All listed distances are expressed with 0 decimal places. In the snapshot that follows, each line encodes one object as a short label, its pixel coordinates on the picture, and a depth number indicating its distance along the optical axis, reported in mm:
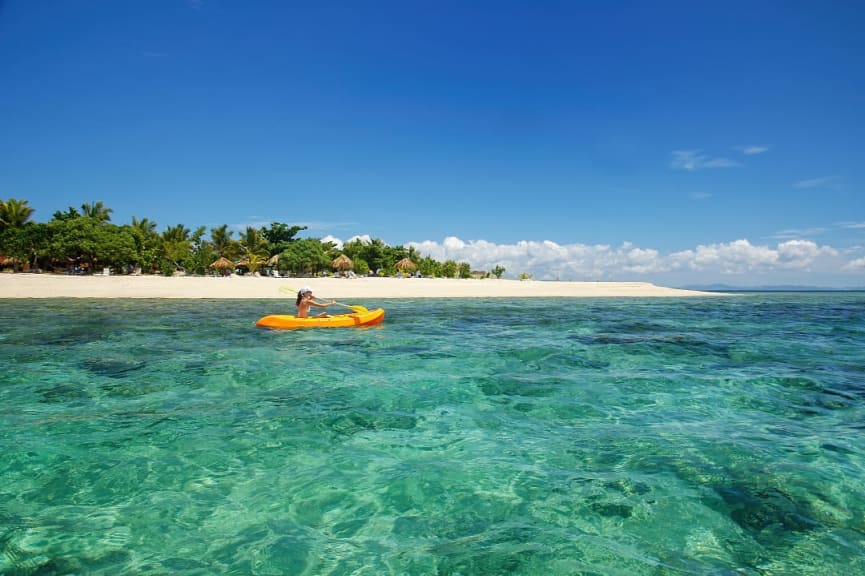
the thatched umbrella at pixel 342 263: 64750
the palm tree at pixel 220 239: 68056
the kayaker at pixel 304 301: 16078
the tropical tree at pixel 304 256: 60156
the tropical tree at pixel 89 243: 47781
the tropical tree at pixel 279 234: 70500
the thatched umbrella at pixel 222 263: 60206
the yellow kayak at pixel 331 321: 15602
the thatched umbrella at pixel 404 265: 70812
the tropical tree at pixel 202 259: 58062
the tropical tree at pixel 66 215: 59219
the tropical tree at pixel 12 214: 52219
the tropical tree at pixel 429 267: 71688
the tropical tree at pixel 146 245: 54459
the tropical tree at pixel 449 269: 74000
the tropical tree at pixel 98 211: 62906
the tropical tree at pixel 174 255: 56697
